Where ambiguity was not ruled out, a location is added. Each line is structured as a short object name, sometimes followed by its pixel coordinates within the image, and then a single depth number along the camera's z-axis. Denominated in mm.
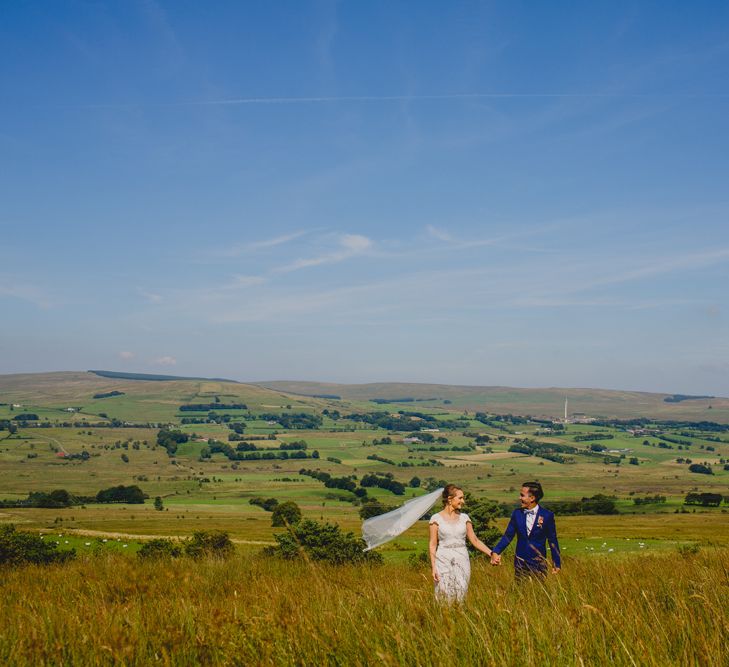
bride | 8648
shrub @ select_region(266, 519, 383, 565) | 30792
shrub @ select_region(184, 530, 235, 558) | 27891
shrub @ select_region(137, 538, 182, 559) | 25659
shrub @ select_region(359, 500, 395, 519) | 94031
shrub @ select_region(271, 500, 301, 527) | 76438
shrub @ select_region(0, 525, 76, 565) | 21562
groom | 8688
